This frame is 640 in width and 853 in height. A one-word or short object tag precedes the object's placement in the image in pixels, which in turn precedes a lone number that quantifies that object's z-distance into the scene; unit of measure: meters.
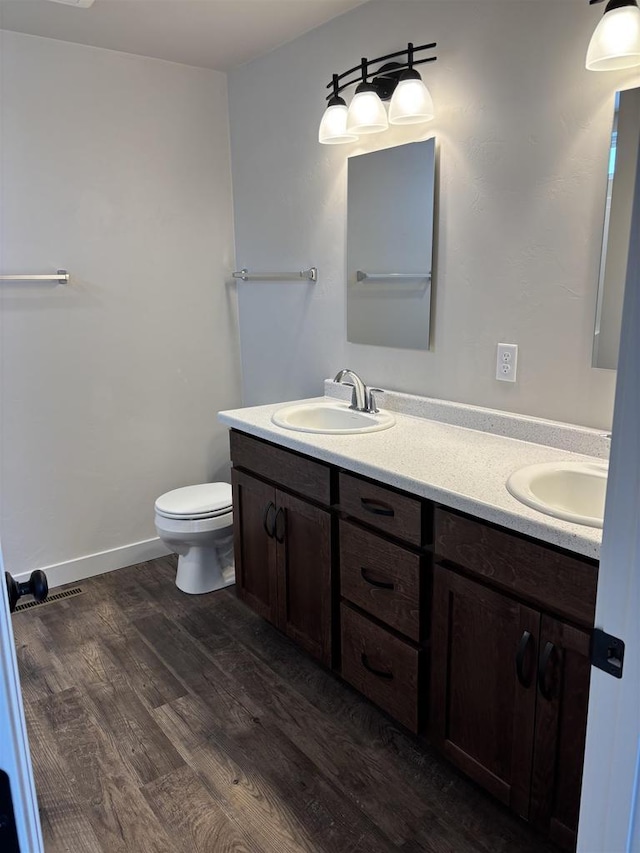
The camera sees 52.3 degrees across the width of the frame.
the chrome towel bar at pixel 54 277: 2.66
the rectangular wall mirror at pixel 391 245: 2.24
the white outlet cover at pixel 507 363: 2.03
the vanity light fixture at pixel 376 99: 2.06
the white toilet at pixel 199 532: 2.75
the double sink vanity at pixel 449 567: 1.41
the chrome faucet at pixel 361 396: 2.45
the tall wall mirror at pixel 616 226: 1.62
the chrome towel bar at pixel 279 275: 2.80
